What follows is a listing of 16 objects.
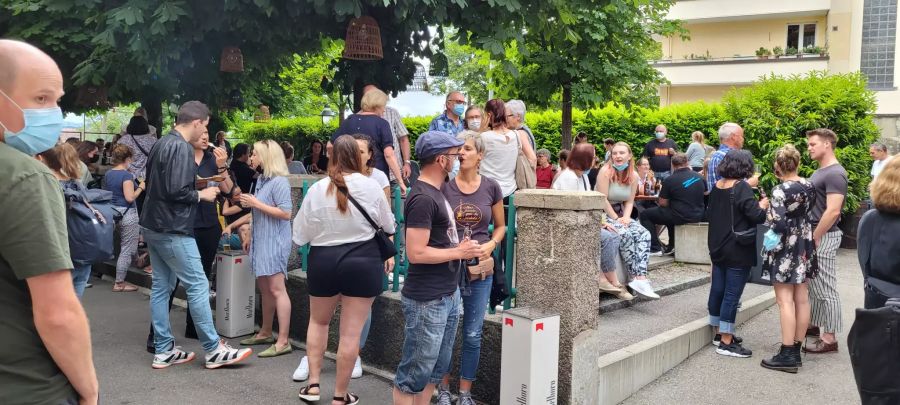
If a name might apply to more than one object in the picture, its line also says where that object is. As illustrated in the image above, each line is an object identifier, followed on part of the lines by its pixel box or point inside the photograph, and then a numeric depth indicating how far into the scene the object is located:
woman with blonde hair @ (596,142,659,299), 7.12
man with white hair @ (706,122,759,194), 8.37
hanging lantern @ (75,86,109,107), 13.65
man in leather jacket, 5.46
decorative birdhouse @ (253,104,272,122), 23.25
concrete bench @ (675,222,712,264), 9.73
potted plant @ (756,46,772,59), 29.73
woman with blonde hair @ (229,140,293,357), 6.07
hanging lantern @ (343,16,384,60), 7.88
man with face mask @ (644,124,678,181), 14.56
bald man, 1.95
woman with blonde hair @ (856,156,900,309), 4.12
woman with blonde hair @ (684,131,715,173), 14.27
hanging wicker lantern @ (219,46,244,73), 9.05
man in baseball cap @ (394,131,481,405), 4.07
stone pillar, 4.51
